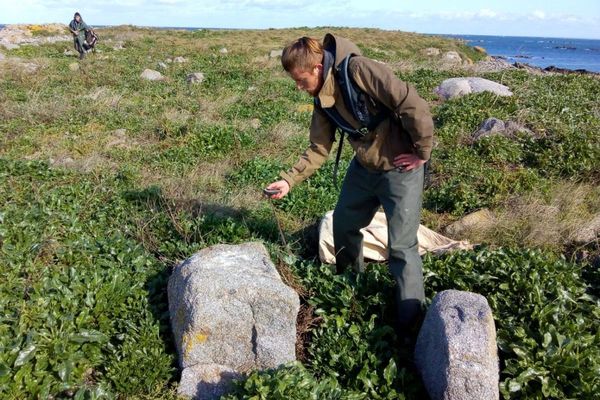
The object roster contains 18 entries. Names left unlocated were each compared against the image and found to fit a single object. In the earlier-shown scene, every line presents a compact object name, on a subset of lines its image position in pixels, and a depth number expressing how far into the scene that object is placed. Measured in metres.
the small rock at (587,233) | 5.05
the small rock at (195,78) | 14.04
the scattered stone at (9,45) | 21.23
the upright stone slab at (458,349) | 2.97
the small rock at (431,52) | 30.86
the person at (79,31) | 18.48
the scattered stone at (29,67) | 13.92
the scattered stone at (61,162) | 6.96
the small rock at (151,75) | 14.17
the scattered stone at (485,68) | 16.41
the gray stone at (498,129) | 8.08
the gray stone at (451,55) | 28.51
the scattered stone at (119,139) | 8.22
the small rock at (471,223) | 5.46
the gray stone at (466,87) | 11.91
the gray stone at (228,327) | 3.37
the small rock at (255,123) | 9.55
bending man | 3.17
